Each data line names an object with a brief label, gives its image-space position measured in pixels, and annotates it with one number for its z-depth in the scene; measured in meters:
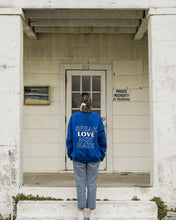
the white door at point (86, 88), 6.42
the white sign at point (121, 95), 6.42
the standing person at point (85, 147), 3.76
